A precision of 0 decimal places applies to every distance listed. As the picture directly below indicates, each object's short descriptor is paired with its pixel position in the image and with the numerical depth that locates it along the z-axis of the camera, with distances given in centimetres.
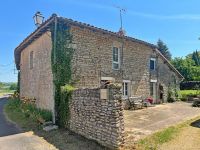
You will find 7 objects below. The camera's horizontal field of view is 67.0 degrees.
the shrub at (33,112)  802
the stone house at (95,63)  866
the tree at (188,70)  2588
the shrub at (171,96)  1441
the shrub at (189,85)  2281
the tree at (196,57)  3364
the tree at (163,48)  3453
